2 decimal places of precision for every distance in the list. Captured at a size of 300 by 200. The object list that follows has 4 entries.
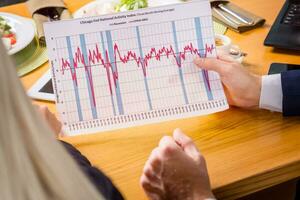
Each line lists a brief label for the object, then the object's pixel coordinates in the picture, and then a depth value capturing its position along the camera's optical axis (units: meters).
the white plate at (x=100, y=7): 1.34
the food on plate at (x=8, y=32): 1.25
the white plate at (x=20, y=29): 1.23
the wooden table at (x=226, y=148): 0.86
